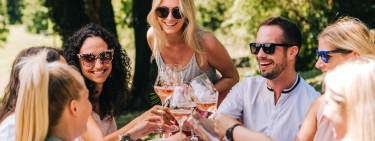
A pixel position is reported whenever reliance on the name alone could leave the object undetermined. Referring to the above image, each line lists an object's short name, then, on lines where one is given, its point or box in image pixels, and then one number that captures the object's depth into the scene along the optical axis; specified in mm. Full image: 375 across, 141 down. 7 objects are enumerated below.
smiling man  2719
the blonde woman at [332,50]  2289
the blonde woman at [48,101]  1807
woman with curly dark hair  3209
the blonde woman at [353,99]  1679
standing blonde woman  3652
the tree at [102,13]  7422
